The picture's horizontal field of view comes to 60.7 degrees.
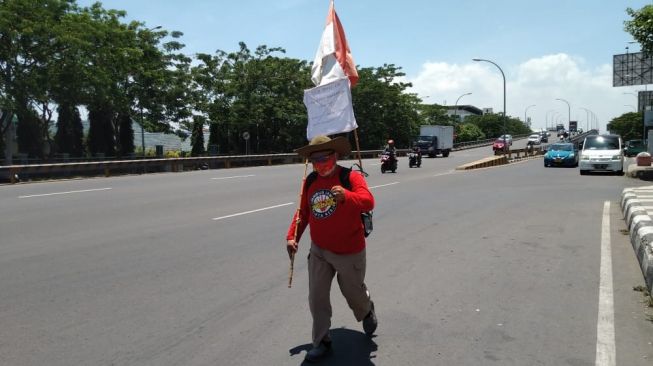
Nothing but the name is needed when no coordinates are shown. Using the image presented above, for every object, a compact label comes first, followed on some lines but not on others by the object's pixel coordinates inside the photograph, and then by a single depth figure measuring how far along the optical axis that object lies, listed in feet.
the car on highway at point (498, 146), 177.06
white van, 75.15
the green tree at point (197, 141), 146.96
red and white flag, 16.19
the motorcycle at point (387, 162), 82.53
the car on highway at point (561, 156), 94.63
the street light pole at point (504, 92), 152.92
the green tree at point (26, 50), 84.02
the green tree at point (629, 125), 333.76
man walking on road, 12.98
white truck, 165.17
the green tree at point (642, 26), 55.31
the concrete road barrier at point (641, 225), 19.42
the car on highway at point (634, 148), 154.92
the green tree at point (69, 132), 123.85
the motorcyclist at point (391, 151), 81.76
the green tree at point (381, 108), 195.31
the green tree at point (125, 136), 131.54
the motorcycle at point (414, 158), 102.73
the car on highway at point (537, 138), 255.93
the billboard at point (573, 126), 352.98
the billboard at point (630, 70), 193.67
